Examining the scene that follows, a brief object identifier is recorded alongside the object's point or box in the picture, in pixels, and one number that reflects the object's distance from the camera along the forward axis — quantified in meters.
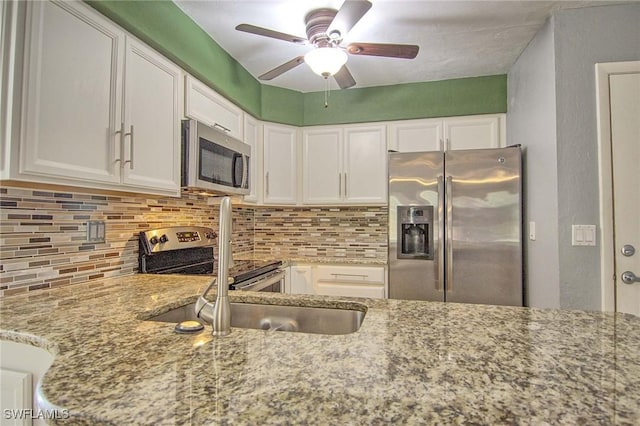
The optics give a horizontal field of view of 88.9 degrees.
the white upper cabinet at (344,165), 2.96
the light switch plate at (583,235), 1.75
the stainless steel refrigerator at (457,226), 2.26
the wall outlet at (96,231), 1.61
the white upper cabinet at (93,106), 1.13
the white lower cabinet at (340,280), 2.75
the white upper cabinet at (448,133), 2.75
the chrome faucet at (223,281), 0.83
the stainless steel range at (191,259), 1.90
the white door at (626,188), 1.70
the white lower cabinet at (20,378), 0.87
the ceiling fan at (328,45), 1.72
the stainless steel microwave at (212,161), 1.87
